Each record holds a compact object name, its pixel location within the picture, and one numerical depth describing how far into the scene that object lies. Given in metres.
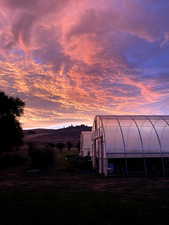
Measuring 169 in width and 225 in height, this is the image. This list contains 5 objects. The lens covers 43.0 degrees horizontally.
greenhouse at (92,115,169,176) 19.84
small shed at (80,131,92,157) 38.41
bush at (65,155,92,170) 25.55
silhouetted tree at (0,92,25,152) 22.42
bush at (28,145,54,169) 26.20
